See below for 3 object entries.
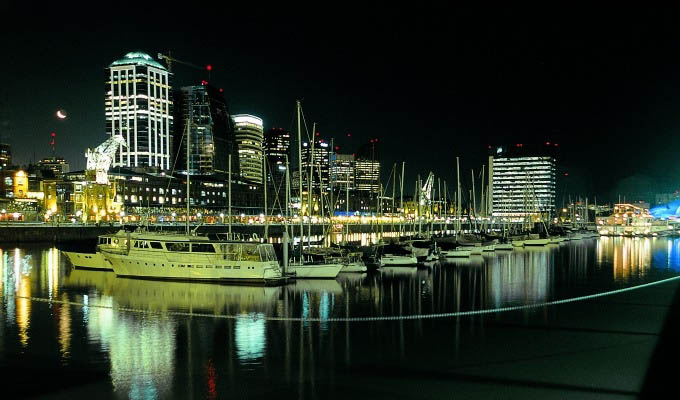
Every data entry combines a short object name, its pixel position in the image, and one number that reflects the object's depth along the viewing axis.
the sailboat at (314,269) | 39.53
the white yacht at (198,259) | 36.34
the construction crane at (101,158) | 125.44
